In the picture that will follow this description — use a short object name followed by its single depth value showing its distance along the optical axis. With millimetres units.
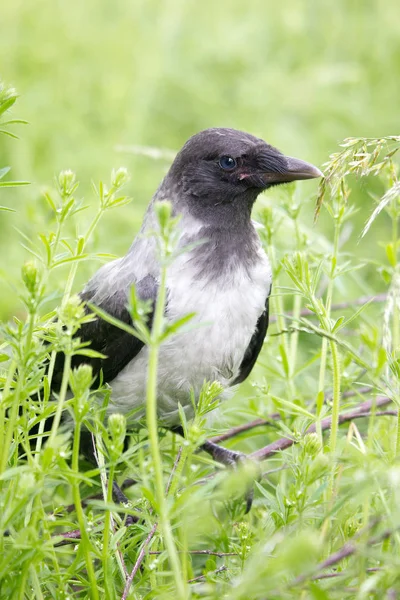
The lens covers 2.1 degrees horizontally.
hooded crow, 6188
